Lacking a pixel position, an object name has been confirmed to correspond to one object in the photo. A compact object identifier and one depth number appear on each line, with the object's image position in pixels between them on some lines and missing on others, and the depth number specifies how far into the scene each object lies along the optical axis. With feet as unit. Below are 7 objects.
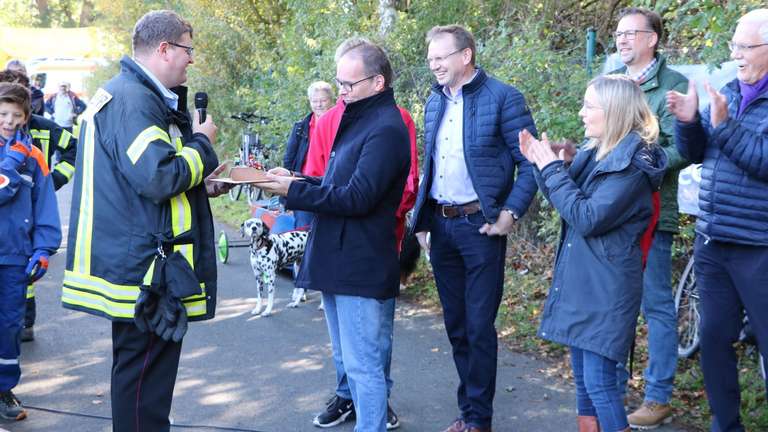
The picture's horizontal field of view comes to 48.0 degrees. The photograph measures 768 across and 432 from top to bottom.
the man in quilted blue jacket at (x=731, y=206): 13.51
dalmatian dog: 26.99
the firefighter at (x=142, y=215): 12.23
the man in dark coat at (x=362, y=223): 13.74
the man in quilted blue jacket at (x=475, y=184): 16.08
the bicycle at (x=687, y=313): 20.43
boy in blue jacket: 17.78
